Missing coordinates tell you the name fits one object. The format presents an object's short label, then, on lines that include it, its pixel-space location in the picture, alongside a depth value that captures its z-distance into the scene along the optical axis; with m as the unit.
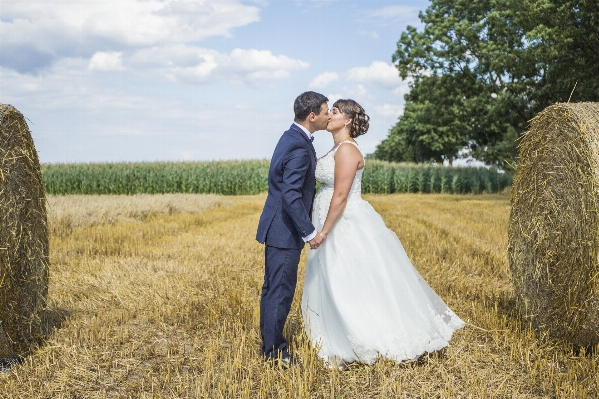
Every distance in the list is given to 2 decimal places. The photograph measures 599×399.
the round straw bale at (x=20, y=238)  5.11
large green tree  19.33
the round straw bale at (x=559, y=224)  5.17
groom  4.64
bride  4.83
